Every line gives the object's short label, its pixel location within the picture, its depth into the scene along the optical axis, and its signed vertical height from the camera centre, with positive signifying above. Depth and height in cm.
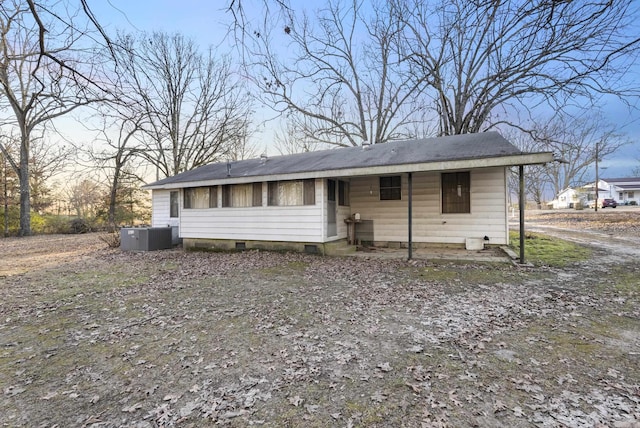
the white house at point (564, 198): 4486 +215
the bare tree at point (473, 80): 1449 +726
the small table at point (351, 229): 1054 -54
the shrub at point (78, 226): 1900 -59
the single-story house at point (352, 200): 914 +50
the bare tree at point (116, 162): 1783 +343
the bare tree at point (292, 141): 2317 +612
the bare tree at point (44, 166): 1925 +330
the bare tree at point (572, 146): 1602 +553
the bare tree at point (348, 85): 1839 +845
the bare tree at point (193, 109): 1997 +749
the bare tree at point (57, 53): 316 +195
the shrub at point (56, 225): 1886 -51
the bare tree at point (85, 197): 2111 +147
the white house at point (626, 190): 4850 +344
